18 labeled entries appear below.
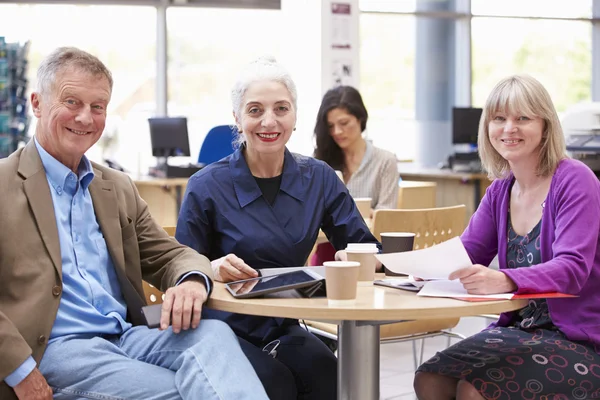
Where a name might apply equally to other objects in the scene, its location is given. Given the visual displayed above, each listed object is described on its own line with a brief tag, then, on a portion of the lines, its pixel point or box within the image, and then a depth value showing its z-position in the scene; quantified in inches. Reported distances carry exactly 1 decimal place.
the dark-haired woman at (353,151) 224.7
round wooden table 108.6
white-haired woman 132.0
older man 110.9
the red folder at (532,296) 113.5
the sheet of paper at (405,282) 121.1
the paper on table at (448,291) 114.8
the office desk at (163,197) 361.7
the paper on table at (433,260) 115.1
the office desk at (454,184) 381.0
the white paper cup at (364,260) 123.7
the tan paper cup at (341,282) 112.5
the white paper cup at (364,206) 183.9
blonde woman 120.1
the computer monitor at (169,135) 369.9
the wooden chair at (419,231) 152.8
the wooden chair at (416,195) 244.7
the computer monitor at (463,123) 417.1
